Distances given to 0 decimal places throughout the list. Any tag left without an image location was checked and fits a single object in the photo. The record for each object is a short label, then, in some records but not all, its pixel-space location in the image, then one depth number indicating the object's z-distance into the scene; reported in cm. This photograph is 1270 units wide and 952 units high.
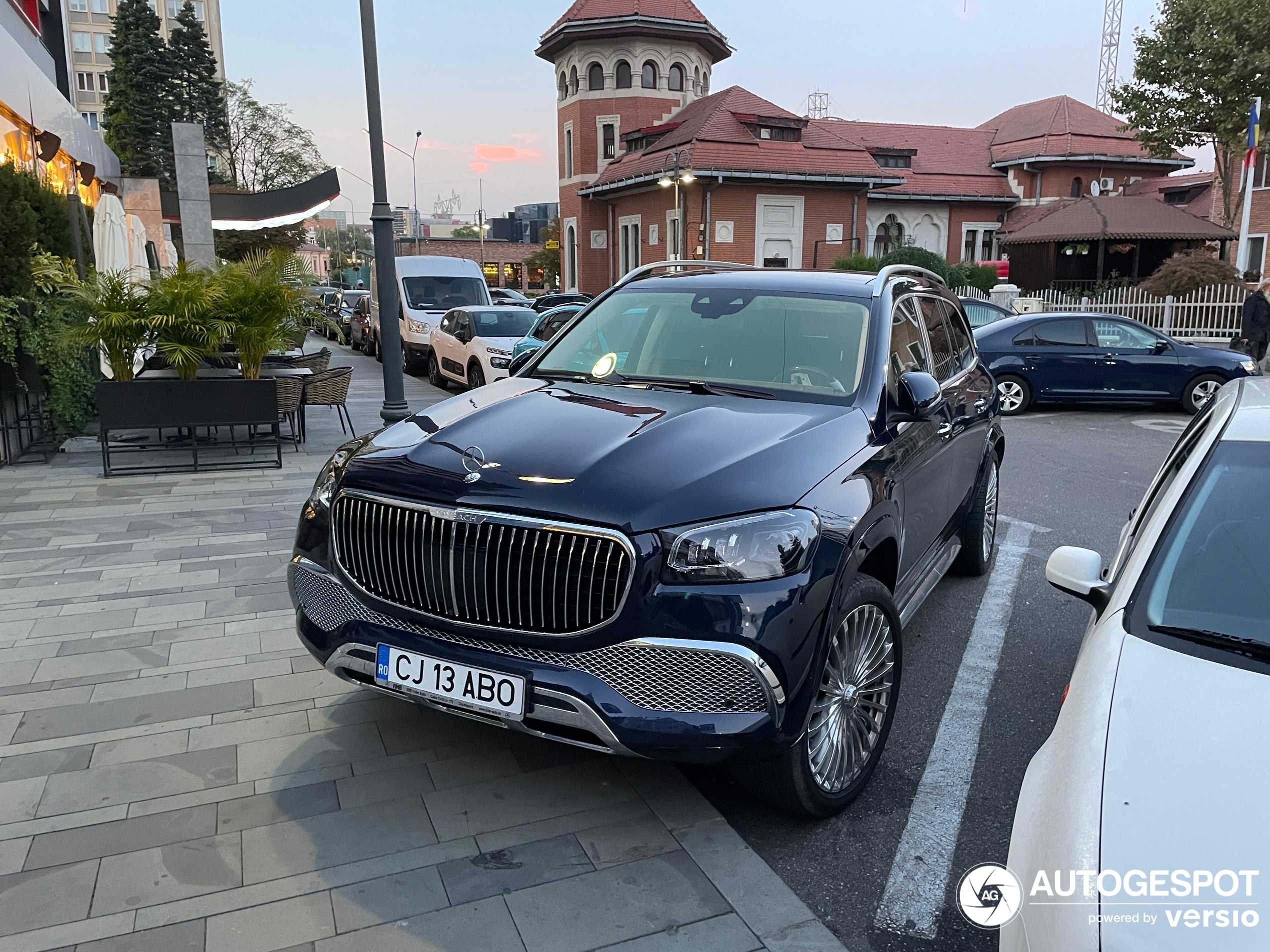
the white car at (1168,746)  161
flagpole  2248
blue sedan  1408
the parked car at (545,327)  1463
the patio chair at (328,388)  971
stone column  1742
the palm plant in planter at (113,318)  837
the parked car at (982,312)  1895
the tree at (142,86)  5203
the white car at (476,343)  1491
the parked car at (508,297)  3164
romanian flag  2230
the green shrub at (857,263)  3644
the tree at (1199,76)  2641
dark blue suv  281
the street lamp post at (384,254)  962
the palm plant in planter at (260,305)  896
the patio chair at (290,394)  920
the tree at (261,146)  5966
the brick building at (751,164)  4022
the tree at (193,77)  5300
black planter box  819
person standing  1631
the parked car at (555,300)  2361
